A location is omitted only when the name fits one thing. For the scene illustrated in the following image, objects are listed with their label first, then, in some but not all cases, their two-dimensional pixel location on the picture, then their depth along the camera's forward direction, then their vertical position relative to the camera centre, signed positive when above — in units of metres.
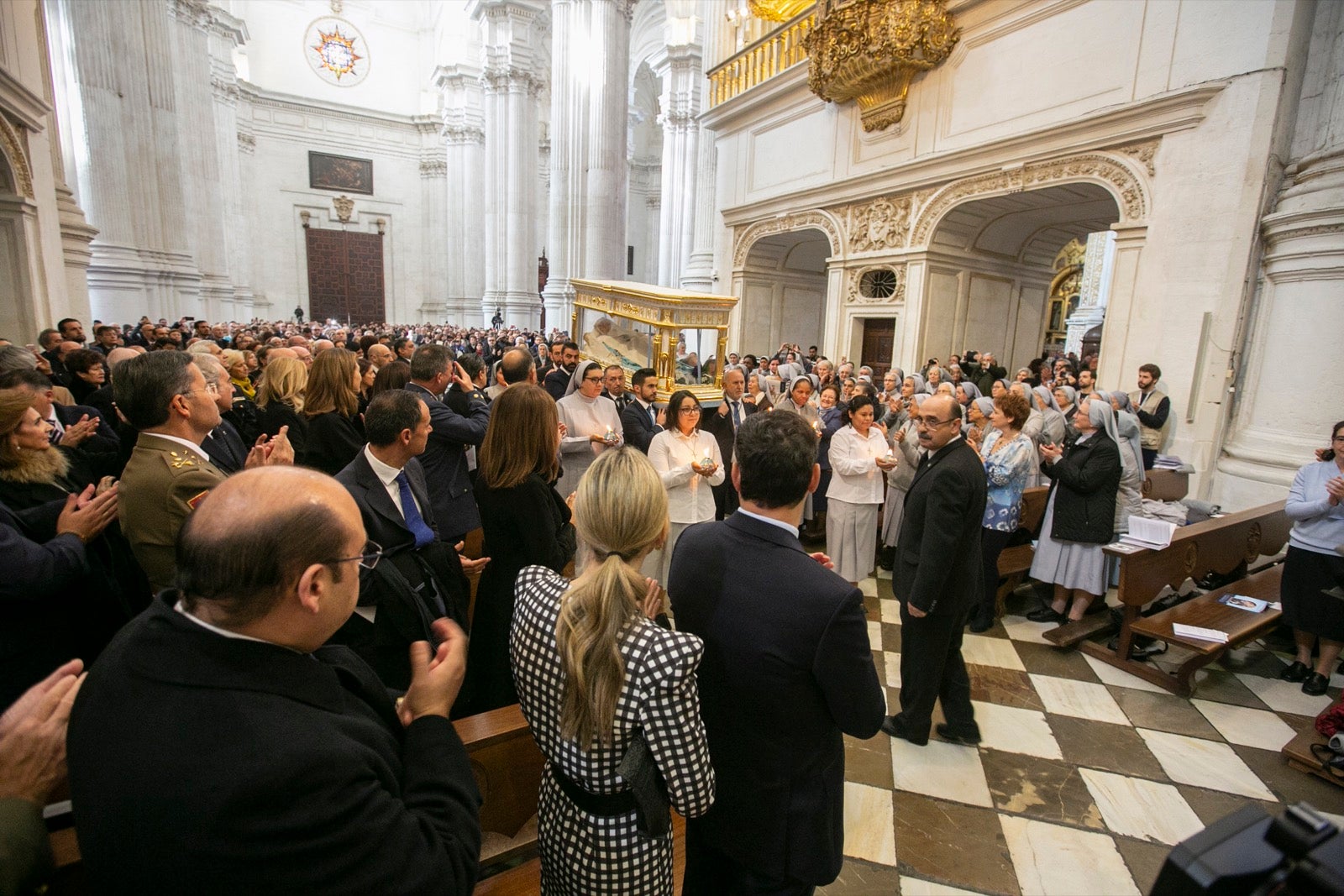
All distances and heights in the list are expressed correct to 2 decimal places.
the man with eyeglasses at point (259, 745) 0.78 -0.58
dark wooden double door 27.30 +2.15
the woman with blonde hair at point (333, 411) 3.37 -0.50
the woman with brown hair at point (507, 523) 2.41 -0.76
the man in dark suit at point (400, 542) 1.91 -0.75
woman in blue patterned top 4.13 -0.81
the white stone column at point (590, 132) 15.00 +5.11
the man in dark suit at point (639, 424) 4.93 -0.72
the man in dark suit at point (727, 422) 5.36 -0.74
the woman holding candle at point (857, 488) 4.44 -1.06
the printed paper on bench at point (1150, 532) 3.89 -1.12
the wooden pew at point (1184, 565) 3.76 -1.39
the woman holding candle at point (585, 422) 4.56 -0.67
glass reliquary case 7.26 +0.09
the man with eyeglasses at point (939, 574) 2.71 -1.04
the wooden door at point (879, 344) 10.82 +0.05
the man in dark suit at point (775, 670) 1.46 -0.80
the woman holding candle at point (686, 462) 4.03 -0.82
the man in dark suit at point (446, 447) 3.51 -0.70
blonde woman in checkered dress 1.27 -0.76
